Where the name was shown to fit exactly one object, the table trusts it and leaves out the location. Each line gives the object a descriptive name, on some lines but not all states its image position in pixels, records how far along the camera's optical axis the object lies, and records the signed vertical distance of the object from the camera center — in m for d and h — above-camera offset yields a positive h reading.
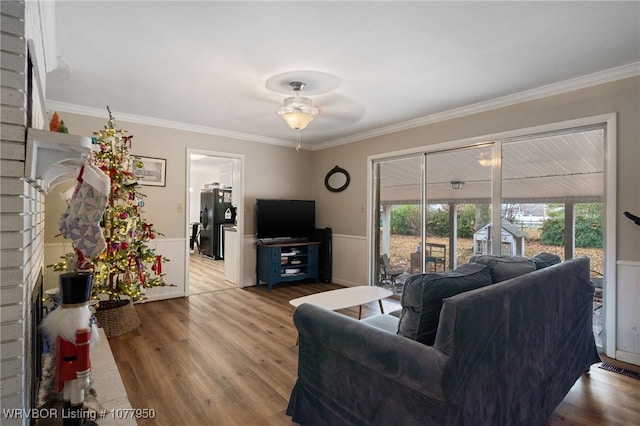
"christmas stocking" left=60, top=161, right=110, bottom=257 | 1.63 -0.02
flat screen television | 5.16 -0.11
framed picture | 4.22 +0.52
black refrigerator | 7.93 -0.13
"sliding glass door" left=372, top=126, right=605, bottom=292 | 3.04 +0.14
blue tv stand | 4.96 -0.79
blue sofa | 1.27 -0.67
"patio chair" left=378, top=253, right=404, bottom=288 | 4.77 -0.87
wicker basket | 3.13 -1.06
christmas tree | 3.16 -0.26
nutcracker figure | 1.43 -0.62
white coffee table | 2.89 -0.81
